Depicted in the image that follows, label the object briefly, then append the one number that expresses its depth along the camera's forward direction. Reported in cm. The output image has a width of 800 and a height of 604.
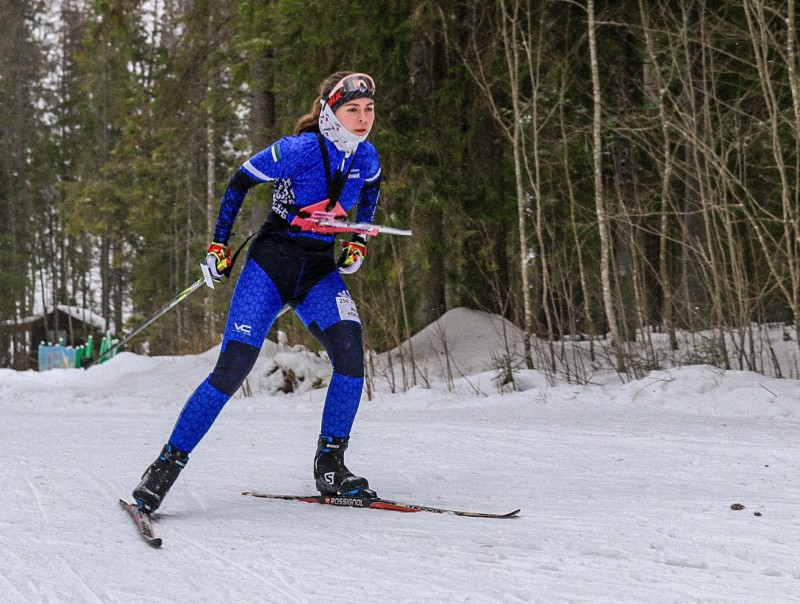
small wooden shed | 3534
